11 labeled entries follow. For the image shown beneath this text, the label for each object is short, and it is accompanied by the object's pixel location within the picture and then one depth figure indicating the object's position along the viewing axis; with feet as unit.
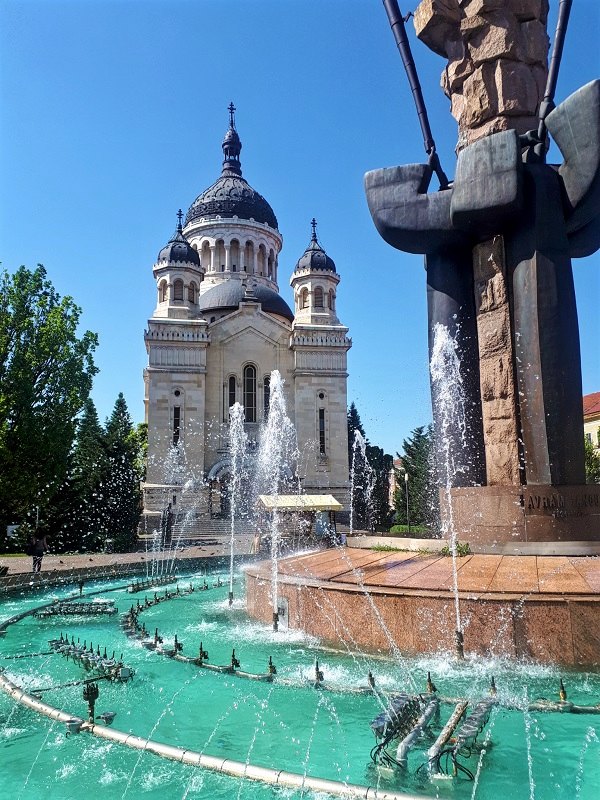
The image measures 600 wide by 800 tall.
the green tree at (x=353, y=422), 165.48
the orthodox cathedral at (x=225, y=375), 124.06
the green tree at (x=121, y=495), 92.05
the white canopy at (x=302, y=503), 77.64
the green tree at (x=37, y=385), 62.03
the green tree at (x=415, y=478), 119.75
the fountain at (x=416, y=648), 14.01
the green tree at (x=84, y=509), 86.28
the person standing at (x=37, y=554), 53.36
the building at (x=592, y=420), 125.40
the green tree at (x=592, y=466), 106.42
